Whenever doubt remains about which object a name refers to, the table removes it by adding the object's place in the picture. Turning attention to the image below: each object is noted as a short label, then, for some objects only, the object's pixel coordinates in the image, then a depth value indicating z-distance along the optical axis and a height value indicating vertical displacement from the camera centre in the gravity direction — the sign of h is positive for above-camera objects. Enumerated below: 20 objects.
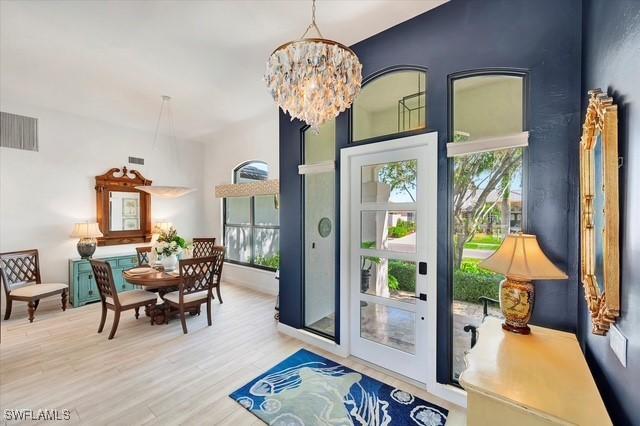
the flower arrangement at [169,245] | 4.12 -0.55
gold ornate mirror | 1.08 +0.00
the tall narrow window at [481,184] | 2.07 +0.20
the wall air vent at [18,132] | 4.18 +1.25
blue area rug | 2.11 -1.63
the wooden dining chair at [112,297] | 3.41 -1.17
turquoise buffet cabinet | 4.57 -1.20
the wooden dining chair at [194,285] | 3.59 -1.06
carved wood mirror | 5.15 +0.05
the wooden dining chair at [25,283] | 3.91 -1.11
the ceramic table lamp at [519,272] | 1.64 -0.38
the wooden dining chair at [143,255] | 4.73 -0.80
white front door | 2.41 -0.42
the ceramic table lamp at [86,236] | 4.66 -0.45
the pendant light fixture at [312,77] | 1.54 +0.79
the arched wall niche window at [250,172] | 5.79 +0.85
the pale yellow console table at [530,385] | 1.07 -0.79
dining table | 3.59 -0.96
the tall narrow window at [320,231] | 3.19 -0.26
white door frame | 2.33 -0.57
